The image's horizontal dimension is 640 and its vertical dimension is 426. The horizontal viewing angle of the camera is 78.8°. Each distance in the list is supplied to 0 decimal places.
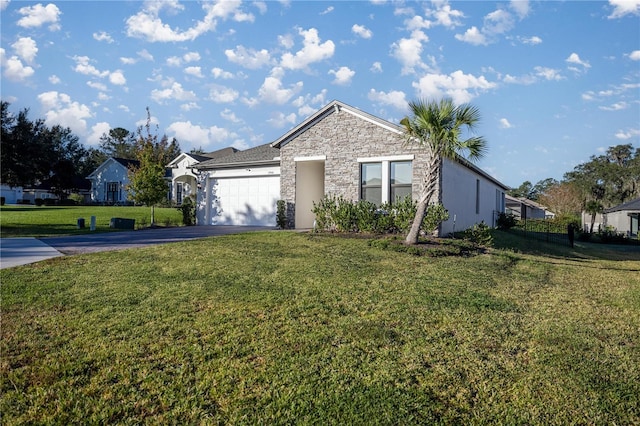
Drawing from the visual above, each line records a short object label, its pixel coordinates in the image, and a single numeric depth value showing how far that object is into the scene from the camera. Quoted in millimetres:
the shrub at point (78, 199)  41778
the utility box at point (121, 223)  17469
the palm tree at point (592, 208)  34188
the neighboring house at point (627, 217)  29441
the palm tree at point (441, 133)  11102
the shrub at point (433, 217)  12773
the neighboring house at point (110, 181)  40312
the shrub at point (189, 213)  19594
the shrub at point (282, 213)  16062
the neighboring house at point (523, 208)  45719
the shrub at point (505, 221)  24750
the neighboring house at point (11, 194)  52719
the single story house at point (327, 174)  13883
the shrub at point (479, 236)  13385
